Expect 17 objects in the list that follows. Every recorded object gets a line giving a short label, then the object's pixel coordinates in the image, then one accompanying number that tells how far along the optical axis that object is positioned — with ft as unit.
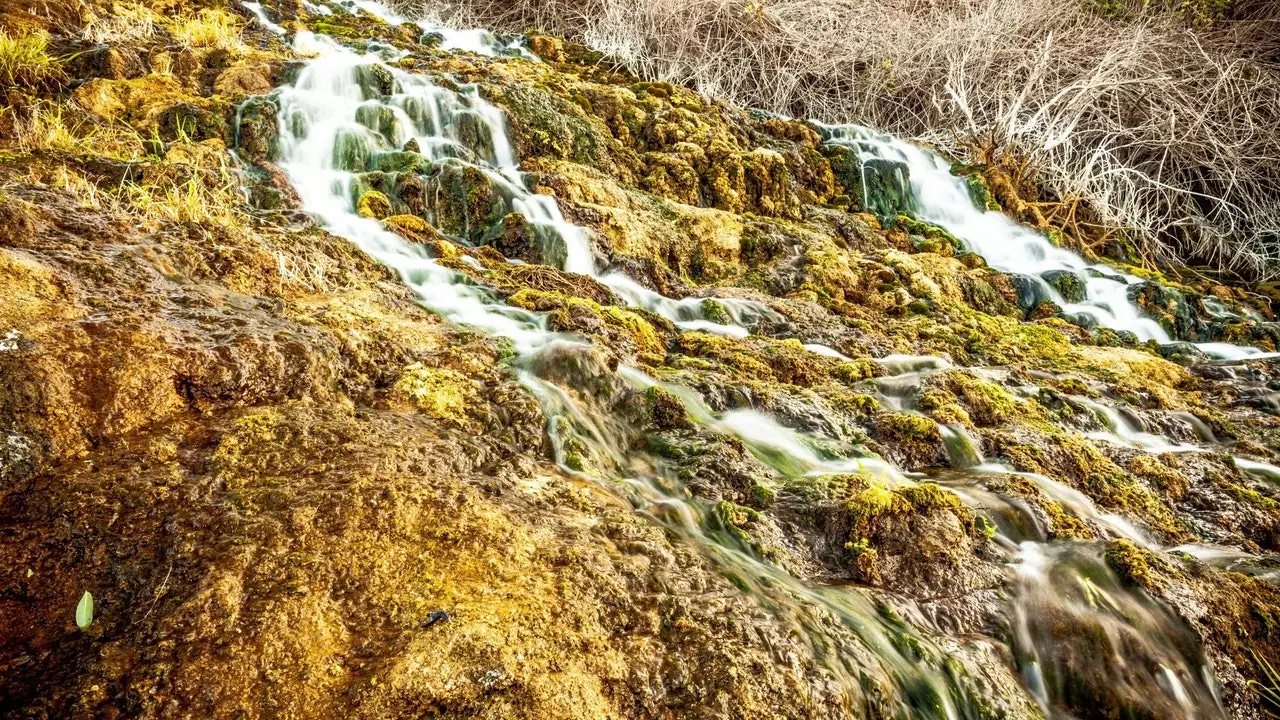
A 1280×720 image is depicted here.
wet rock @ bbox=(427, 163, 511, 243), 21.18
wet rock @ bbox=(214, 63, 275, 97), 24.50
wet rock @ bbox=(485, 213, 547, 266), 20.66
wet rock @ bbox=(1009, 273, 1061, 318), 28.56
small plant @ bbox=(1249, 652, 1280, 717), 9.23
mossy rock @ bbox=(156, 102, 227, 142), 21.21
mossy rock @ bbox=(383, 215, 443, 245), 18.76
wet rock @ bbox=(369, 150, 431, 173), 22.29
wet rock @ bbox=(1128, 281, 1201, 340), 28.91
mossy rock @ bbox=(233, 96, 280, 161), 21.84
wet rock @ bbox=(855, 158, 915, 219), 34.01
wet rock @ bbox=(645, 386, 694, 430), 11.80
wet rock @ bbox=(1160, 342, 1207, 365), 25.11
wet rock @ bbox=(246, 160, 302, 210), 18.80
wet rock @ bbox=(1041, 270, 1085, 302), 29.86
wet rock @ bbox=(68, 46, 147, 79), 23.38
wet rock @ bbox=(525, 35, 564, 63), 39.37
